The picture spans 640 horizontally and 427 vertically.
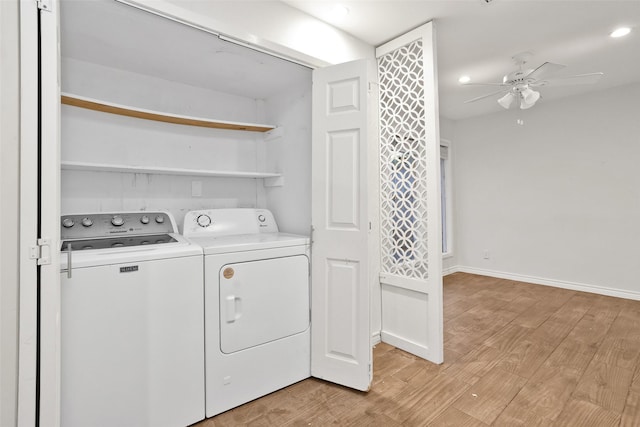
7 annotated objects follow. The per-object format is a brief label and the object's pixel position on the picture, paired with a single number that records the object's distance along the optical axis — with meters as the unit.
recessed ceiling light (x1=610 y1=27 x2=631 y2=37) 2.48
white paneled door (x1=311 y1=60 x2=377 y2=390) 1.92
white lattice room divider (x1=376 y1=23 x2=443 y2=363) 2.31
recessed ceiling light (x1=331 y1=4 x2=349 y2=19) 2.09
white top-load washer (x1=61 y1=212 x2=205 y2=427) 1.36
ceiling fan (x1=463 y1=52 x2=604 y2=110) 2.68
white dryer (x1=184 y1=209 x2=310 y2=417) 1.72
